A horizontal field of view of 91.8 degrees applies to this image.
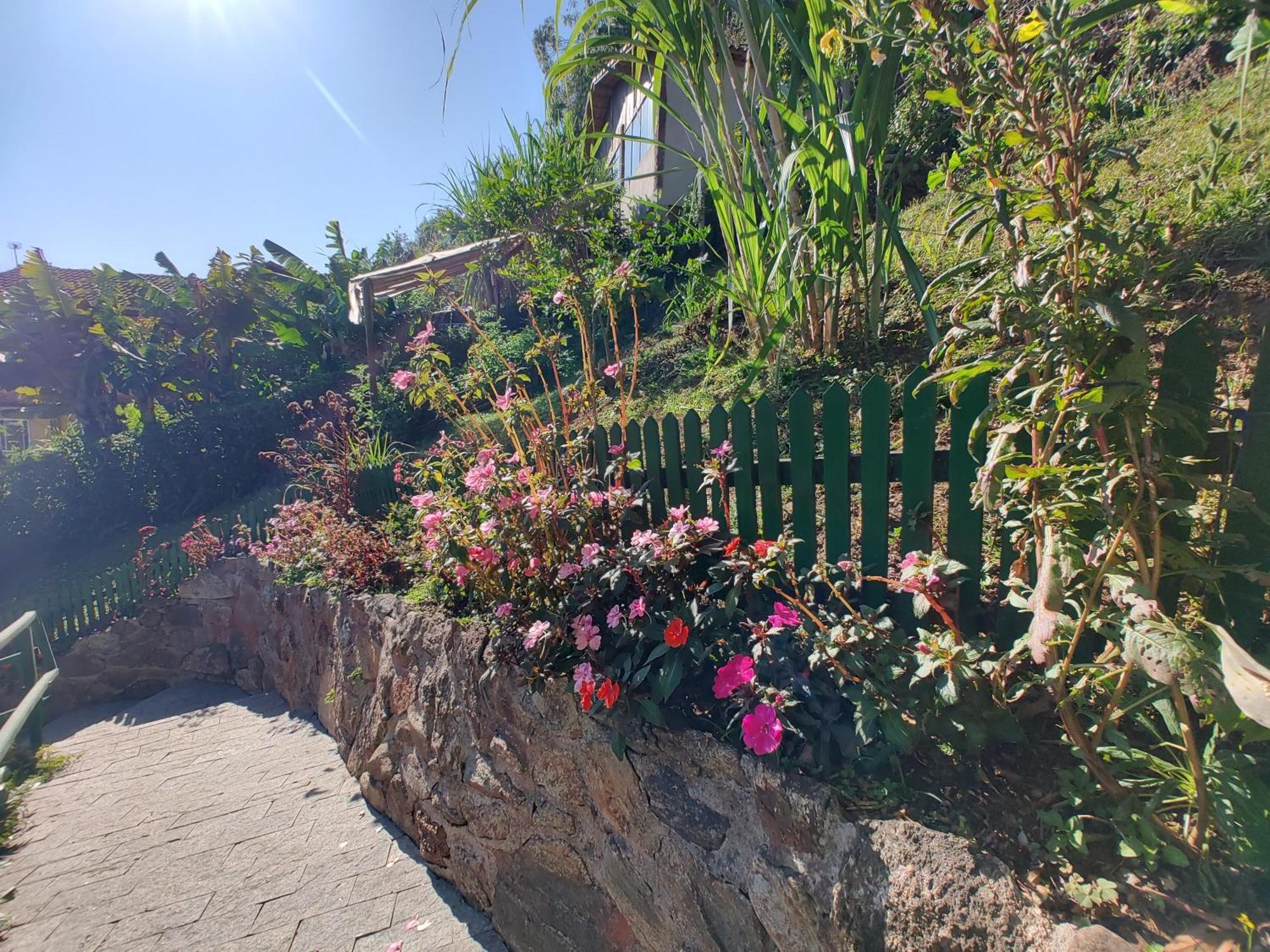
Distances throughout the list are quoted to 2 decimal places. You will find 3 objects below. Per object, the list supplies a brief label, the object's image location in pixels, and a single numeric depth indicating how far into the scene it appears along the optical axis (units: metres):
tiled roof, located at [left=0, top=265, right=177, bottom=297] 10.96
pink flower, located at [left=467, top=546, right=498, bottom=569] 2.84
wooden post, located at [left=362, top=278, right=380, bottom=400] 8.77
